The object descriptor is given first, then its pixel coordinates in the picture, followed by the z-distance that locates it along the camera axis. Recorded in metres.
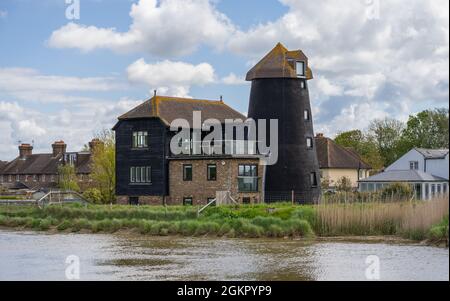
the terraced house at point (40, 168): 86.10
